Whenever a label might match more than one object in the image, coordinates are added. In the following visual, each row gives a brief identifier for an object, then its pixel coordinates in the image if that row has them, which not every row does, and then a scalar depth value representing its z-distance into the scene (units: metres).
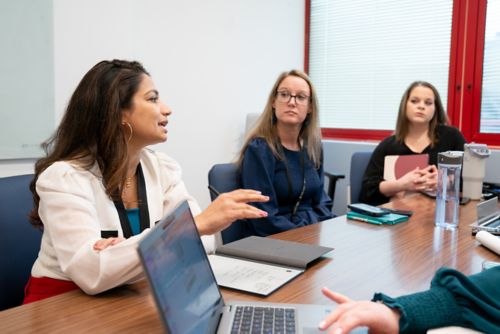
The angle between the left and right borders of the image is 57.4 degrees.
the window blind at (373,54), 3.62
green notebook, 1.75
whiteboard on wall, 2.22
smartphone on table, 1.79
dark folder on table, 1.08
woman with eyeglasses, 2.10
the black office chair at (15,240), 1.25
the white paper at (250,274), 1.05
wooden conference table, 0.88
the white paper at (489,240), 1.35
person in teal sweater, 0.81
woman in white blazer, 1.05
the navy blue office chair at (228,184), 1.97
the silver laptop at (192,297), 0.64
